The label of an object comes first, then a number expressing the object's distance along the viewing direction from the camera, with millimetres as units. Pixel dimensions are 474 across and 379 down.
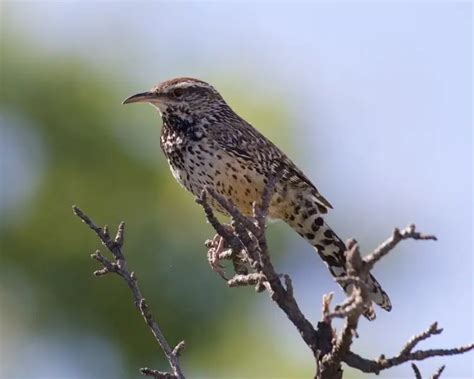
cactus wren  8883
